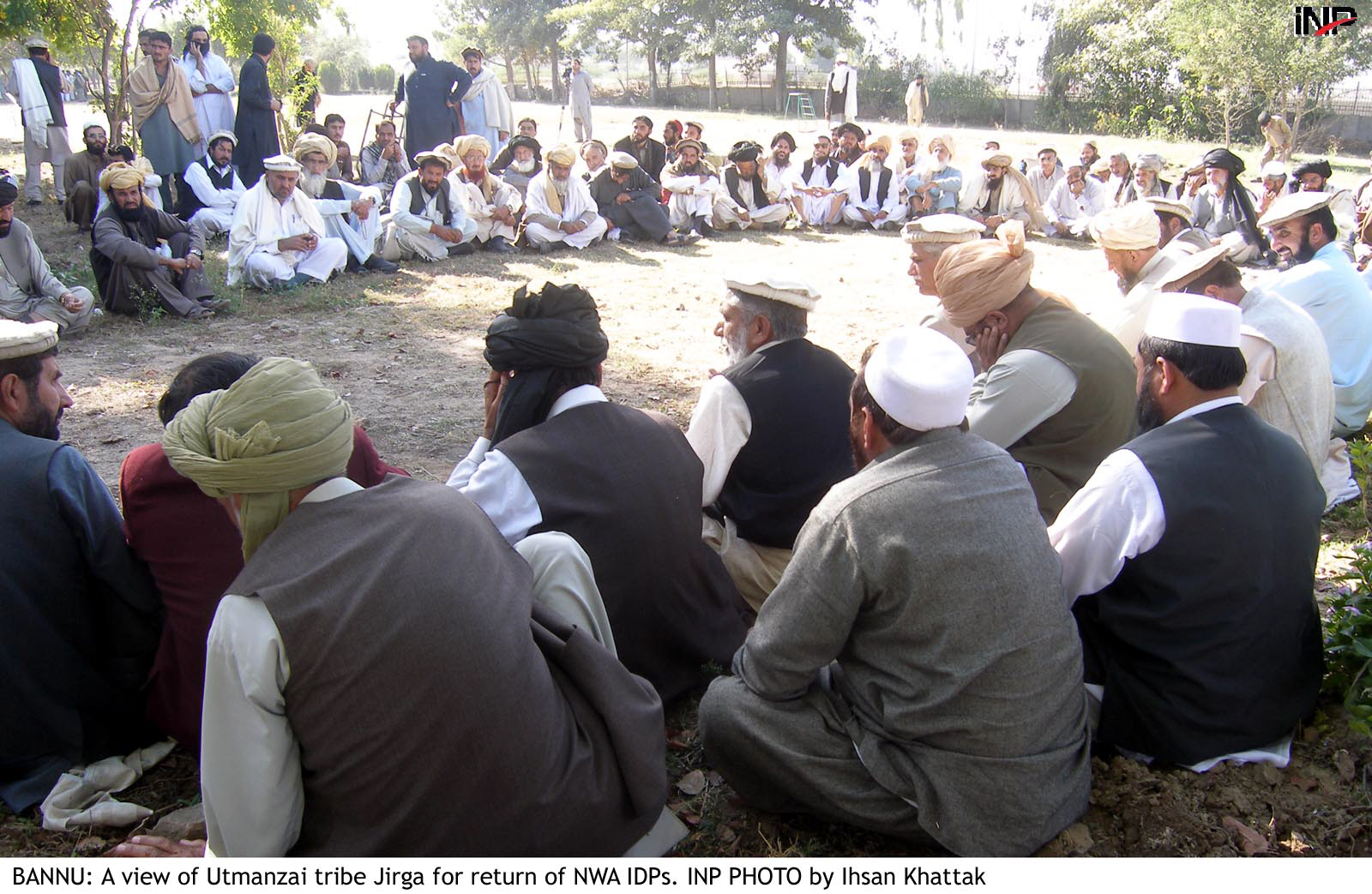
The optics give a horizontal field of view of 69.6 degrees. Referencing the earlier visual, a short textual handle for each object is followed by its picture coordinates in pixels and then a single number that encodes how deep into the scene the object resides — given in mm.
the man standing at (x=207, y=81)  11455
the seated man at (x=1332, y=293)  4984
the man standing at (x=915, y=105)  26992
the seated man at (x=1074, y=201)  12703
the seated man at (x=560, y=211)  10516
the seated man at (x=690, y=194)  11852
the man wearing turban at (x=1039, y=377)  3174
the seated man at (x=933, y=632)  1989
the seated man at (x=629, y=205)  11273
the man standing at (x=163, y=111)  10773
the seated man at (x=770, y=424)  3172
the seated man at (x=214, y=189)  10086
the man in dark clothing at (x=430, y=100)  12906
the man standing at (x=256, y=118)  11328
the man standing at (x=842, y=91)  23562
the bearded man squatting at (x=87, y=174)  9500
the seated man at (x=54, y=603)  2482
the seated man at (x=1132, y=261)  4277
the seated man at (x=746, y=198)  12328
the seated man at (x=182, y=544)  2543
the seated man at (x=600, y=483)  2588
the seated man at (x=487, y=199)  10273
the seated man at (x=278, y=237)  8281
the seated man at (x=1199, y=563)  2227
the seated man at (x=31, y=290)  6570
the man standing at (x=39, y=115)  11516
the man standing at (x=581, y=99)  19406
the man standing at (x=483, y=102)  13648
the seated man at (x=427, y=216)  9695
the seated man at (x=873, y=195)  12953
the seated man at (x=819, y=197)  12953
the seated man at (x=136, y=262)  7199
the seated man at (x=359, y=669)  1680
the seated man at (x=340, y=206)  9164
